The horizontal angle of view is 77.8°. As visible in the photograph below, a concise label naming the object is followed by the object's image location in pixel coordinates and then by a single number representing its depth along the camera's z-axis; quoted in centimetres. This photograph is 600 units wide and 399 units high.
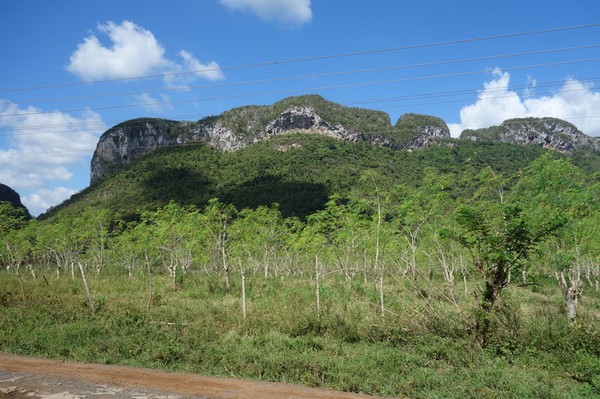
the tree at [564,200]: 1163
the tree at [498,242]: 974
